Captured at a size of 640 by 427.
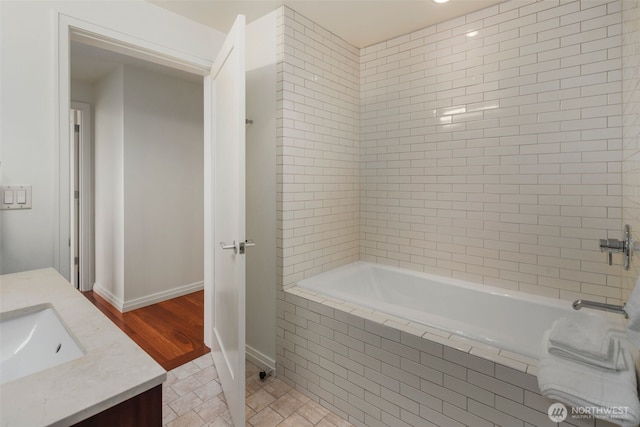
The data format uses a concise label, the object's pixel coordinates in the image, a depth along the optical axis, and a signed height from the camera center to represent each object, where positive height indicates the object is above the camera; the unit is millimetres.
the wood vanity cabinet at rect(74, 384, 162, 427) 629 -427
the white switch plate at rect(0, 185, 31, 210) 1483 +68
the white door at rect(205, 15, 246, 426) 1562 -13
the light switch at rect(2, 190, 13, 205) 1480 +70
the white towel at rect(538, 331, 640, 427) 830 -511
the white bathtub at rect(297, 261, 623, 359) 1512 -566
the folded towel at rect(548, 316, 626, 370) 967 -443
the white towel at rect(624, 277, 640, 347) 757 -260
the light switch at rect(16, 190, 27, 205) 1513 +72
